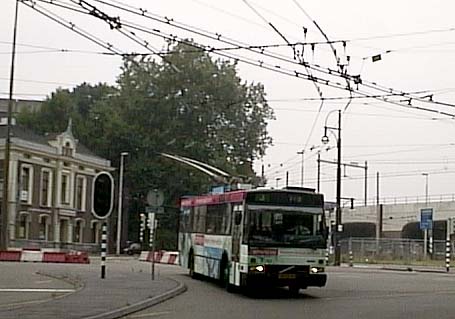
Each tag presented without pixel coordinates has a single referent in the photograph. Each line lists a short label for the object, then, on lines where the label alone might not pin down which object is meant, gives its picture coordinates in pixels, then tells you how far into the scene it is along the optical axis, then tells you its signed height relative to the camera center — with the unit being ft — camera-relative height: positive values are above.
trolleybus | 88.02 +0.20
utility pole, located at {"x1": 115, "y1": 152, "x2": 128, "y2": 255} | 288.47 +8.57
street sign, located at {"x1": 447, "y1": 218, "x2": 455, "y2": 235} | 217.44 +4.47
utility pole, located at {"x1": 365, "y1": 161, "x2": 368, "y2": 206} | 370.73 +21.56
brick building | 248.52 +11.59
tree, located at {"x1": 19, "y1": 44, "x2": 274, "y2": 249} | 277.03 +32.83
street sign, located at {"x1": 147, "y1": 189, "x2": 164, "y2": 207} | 108.37 +4.18
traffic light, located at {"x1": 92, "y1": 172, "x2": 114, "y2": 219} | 98.37 +4.04
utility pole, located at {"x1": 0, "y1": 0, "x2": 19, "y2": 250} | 176.76 +11.28
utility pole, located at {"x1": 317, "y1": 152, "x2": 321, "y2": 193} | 263.33 +21.36
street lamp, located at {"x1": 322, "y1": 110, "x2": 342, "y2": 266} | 195.93 +9.45
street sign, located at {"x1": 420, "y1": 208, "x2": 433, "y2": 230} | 208.13 +5.47
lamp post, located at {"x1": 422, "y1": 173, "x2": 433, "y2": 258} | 247.03 -0.37
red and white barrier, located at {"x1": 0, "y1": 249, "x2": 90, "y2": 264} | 172.45 -3.85
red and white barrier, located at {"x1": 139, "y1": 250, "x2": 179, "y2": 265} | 182.77 -3.67
